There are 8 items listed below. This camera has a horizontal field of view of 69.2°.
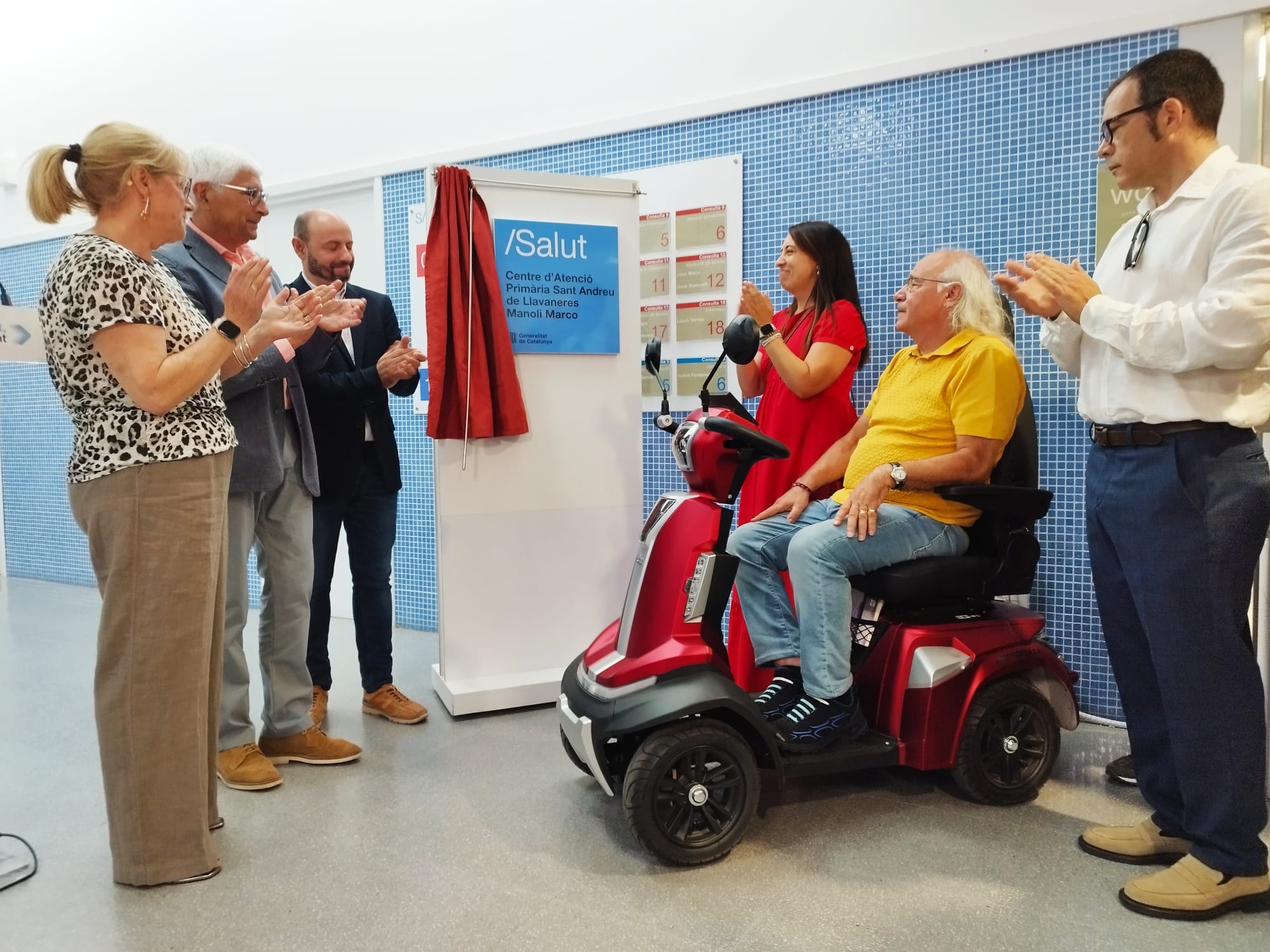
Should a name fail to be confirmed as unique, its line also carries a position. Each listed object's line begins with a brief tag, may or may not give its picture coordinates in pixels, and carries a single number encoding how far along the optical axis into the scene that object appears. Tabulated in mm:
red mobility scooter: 2008
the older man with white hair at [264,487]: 2391
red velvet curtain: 2859
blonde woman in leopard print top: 1825
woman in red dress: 2705
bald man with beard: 2857
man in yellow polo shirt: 2217
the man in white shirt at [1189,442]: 1713
